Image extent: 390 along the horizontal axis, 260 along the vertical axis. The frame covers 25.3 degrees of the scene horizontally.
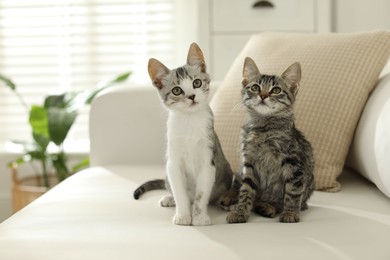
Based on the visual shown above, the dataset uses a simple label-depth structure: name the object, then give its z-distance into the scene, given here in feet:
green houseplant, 6.59
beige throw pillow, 4.67
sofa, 3.55
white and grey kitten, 4.03
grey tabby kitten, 4.08
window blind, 8.10
